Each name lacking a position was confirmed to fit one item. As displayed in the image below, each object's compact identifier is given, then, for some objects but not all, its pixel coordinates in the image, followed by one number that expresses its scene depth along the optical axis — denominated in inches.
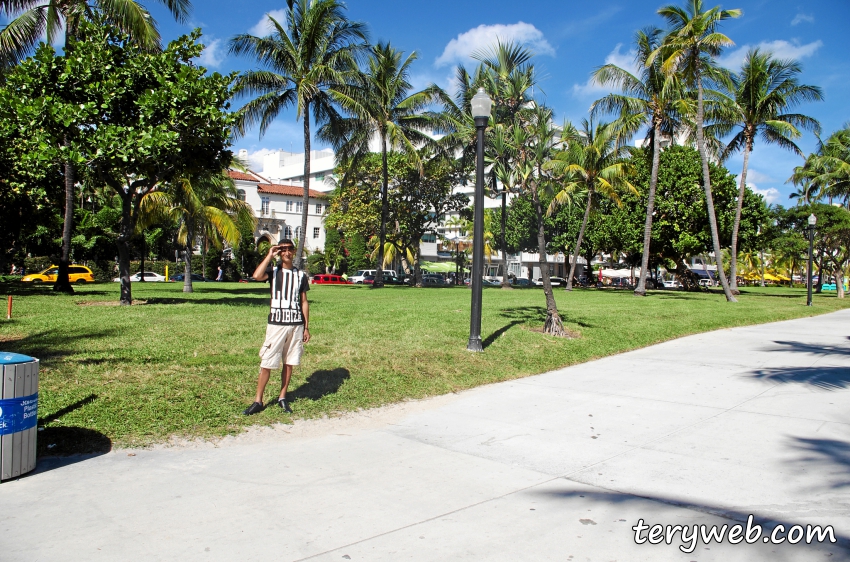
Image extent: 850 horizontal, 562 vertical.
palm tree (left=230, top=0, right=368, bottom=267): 970.7
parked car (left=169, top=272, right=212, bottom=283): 1905.1
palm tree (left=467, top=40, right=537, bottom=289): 682.2
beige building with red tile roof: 2554.1
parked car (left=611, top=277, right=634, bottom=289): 2893.7
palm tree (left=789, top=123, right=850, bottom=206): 1649.9
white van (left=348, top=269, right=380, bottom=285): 2172.7
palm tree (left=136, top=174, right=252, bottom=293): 1003.3
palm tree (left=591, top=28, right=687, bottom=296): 1110.4
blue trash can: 179.5
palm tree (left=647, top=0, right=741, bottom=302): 980.6
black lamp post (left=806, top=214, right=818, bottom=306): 985.0
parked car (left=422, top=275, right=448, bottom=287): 2151.1
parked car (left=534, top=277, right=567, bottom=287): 2064.0
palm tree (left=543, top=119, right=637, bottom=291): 1263.5
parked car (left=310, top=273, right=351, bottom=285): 1910.7
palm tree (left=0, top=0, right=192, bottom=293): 669.9
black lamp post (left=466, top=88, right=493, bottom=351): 400.5
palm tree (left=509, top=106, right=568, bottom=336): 506.0
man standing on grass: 255.4
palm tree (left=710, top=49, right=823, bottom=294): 1230.3
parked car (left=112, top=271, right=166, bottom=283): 1782.7
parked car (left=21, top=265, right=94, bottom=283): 1391.5
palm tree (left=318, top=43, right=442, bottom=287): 1236.5
